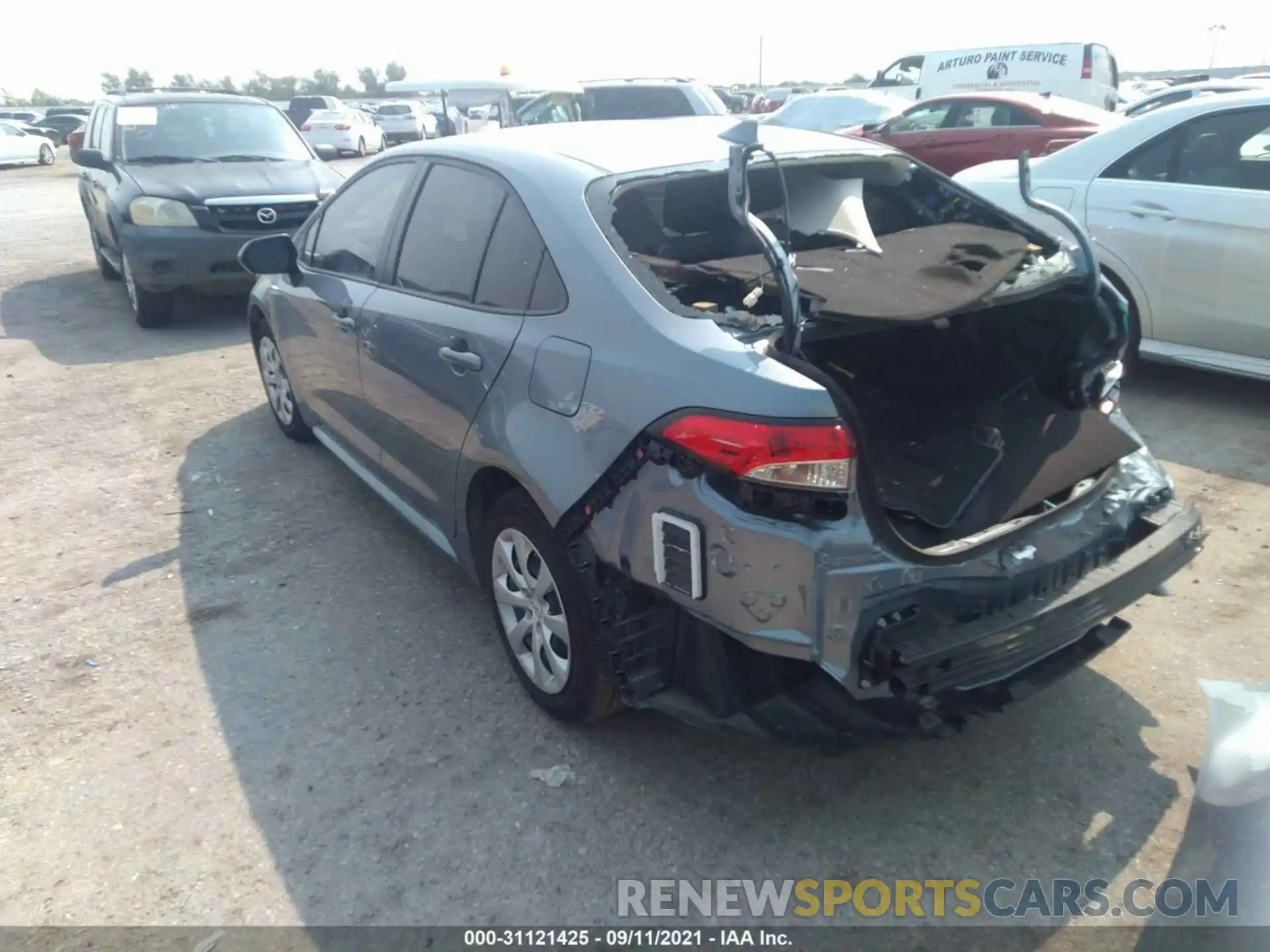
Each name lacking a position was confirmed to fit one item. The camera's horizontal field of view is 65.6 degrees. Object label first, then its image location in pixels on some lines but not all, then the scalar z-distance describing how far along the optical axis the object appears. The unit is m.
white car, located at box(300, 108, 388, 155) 27.02
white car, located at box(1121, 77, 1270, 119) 10.77
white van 17.30
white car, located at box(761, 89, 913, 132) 15.01
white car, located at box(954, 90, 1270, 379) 5.17
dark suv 7.90
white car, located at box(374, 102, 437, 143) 33.09
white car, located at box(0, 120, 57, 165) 26.83
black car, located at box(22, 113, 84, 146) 36.66
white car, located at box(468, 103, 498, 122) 21.60
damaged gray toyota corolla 2.30
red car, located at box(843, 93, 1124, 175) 11.30
